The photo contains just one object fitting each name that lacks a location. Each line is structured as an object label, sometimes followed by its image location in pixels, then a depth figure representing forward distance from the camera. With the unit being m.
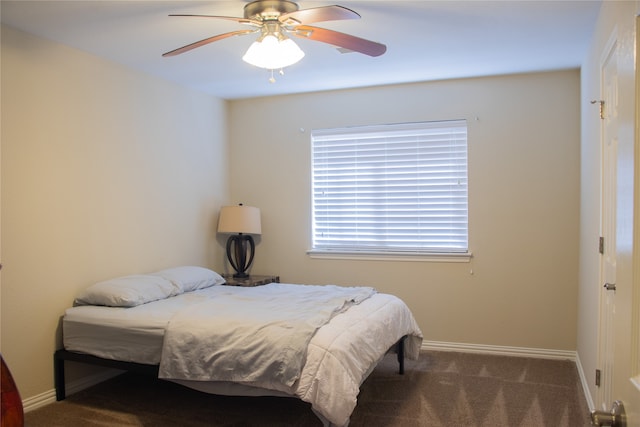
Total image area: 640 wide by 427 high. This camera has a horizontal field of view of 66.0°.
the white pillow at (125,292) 3.36
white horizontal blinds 4.56
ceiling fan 2.64
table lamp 4.81
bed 2.59
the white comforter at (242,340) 2.65
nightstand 4.53
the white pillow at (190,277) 3.91
